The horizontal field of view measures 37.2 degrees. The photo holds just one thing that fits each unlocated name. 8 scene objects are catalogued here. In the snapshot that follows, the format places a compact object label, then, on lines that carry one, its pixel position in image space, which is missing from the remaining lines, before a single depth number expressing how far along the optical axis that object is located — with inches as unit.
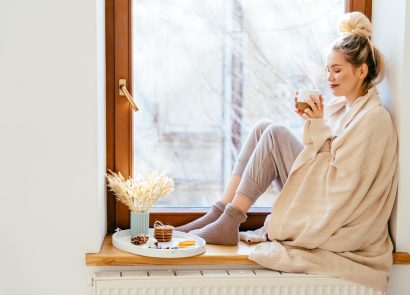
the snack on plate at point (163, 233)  83.4
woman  80.8
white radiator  79.6
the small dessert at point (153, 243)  81.3
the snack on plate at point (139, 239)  82.7
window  90.2
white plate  79.5
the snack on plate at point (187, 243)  82.3
